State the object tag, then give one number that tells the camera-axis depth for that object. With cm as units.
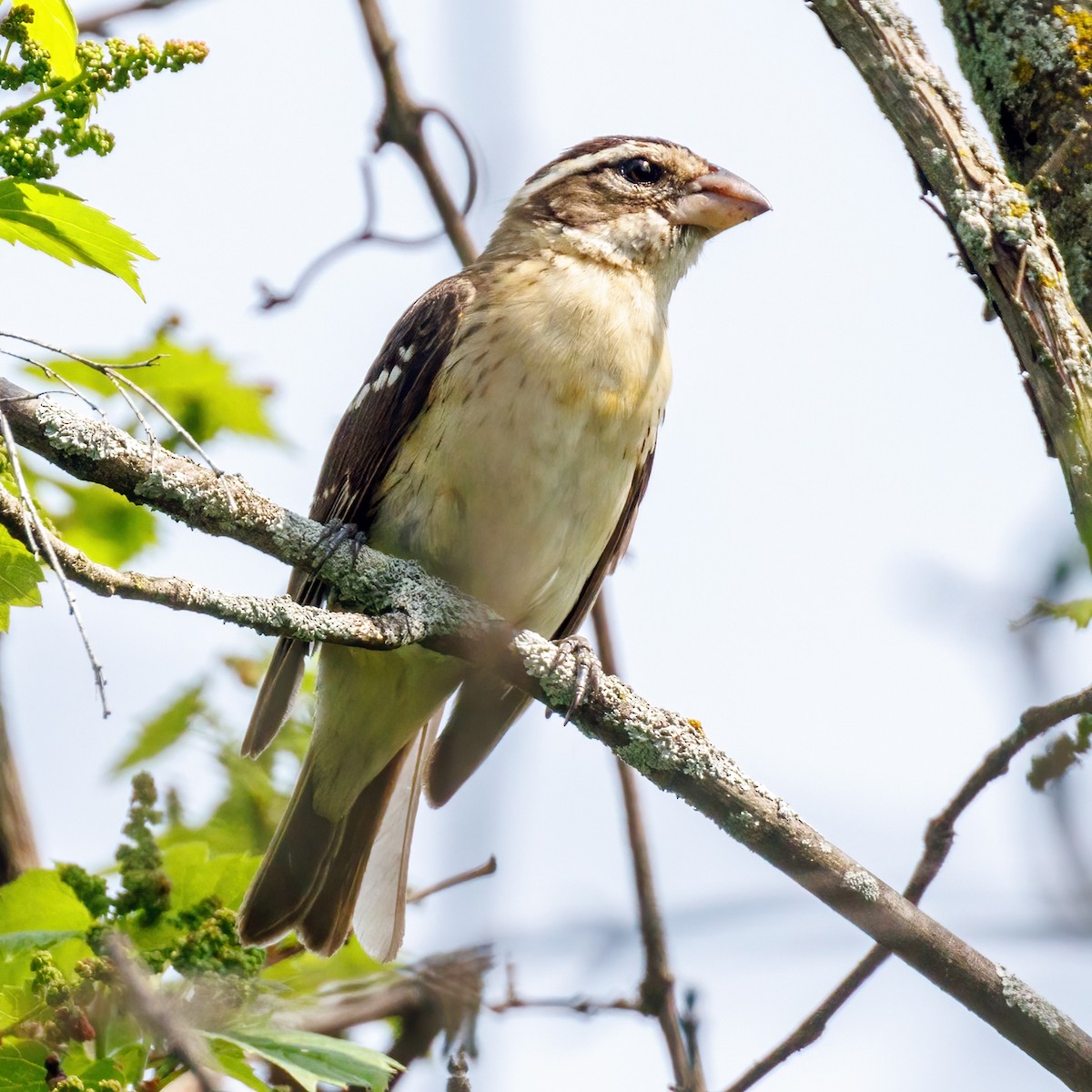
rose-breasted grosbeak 870
